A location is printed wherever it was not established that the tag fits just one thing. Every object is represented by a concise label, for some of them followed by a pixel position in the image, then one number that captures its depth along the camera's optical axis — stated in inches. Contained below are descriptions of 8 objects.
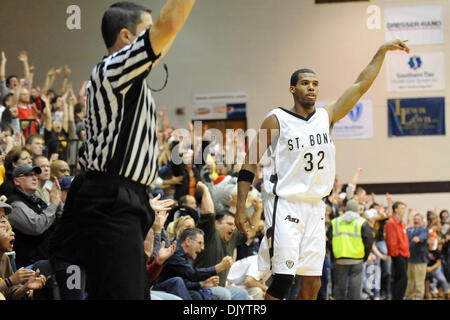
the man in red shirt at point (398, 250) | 569.9
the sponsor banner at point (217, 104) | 759.1
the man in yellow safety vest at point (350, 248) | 490.9
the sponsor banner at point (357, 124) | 759.1
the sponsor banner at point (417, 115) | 760.3
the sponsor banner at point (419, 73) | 762.2
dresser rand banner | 753.6
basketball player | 222.5
